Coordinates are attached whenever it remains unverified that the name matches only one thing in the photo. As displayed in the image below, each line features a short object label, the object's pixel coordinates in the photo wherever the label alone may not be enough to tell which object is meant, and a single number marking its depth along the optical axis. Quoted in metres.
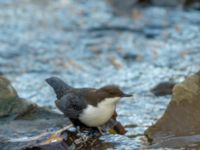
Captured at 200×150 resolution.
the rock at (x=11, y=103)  12.21
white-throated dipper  10.39
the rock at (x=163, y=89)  15.41
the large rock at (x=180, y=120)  10.85
